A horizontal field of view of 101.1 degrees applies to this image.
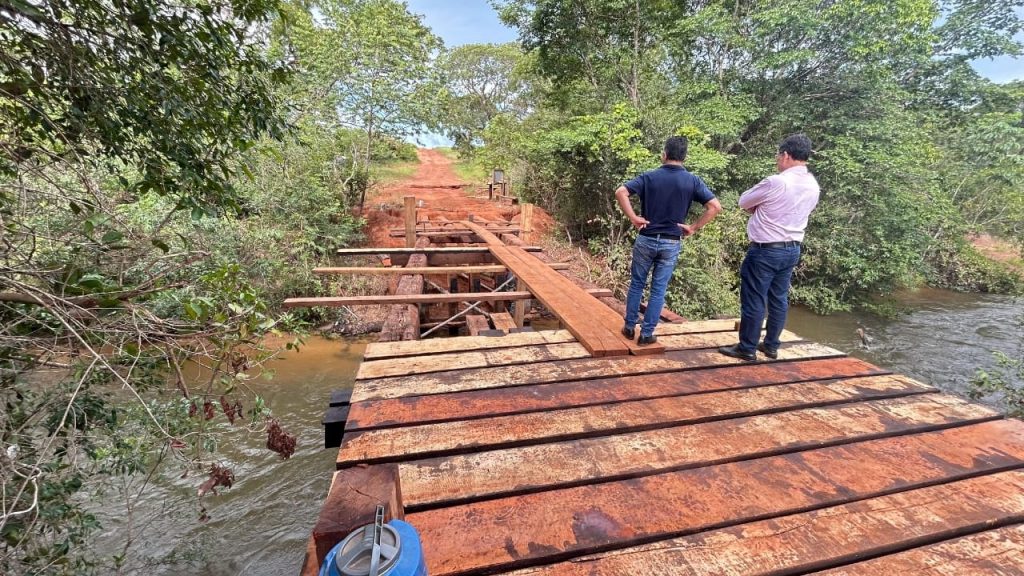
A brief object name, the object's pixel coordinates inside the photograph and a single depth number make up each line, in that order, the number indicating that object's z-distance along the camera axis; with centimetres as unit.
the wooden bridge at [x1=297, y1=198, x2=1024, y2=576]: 143
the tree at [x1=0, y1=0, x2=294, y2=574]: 206
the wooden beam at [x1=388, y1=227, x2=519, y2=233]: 873
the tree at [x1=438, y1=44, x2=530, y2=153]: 2600
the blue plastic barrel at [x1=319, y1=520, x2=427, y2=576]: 87
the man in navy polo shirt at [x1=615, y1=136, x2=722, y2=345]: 300
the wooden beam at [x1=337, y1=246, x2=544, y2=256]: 558
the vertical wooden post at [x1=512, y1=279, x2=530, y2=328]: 652
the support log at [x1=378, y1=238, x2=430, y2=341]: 446
